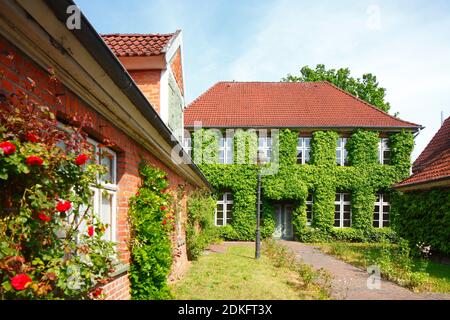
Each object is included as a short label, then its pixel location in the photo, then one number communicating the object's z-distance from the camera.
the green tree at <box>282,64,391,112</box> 33.88
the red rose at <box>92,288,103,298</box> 2.74
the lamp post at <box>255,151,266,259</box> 12.27
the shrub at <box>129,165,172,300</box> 5.11
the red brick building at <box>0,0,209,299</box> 2.19
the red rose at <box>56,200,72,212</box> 2.19
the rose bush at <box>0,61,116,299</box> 1.96
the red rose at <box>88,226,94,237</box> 2.61
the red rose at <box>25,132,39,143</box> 2.11
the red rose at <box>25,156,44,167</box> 1.95
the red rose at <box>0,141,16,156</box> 1.87
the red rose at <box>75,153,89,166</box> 2.35
